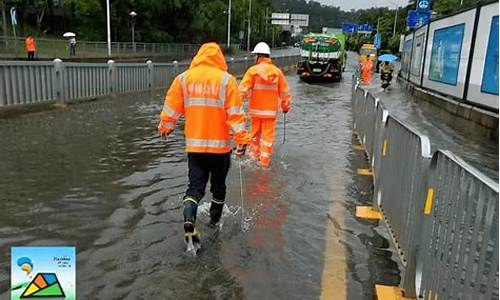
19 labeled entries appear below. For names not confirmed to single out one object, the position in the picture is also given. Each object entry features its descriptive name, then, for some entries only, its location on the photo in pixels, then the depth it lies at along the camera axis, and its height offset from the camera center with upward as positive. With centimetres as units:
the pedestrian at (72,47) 3525 -110
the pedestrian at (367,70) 3046 -162
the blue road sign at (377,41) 7006 +36
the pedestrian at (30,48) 2900 -105
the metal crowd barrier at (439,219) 247 -107
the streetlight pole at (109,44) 4025 -90
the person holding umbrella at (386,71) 2658 -140
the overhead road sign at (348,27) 7796 +232
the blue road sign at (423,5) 3944 +313
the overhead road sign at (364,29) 8500 +244
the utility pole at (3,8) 3703 +141
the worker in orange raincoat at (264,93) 764 -81
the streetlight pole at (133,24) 5419 +96
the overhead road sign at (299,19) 11189 +465
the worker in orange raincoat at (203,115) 458 -71
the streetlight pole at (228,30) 6779 +102
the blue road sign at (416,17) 3788 +213
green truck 3052 -102
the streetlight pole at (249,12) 8432 +433
